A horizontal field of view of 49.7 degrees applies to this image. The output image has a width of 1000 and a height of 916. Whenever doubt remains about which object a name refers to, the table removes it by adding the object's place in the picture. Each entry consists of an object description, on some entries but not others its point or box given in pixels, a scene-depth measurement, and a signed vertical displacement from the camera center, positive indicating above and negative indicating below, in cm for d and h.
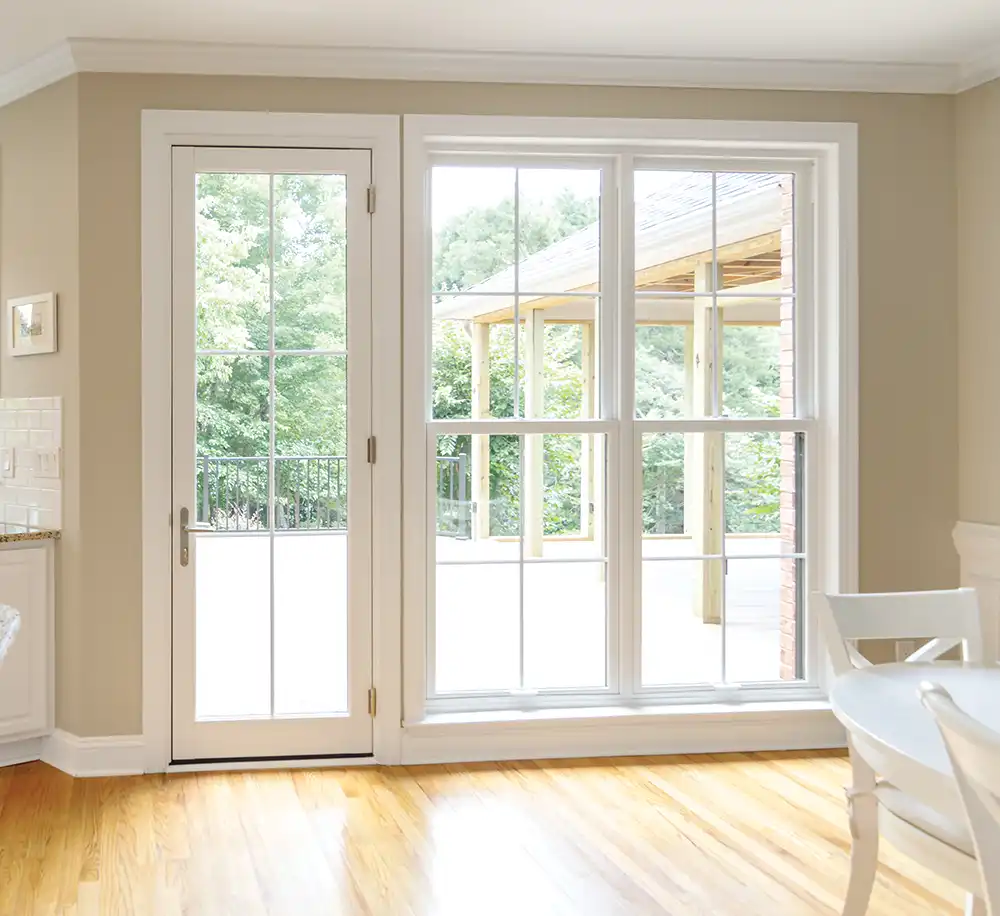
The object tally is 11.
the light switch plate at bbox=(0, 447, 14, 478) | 426 -4
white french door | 399 -1
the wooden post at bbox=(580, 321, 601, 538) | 426 +21
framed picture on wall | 402 +48
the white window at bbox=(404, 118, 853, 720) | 418 +14
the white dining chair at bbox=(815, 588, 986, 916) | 207 -72
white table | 171 -49
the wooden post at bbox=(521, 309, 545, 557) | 421 +3
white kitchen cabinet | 394 -72
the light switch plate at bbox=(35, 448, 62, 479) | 400 -4
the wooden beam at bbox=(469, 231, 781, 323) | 424 +73
